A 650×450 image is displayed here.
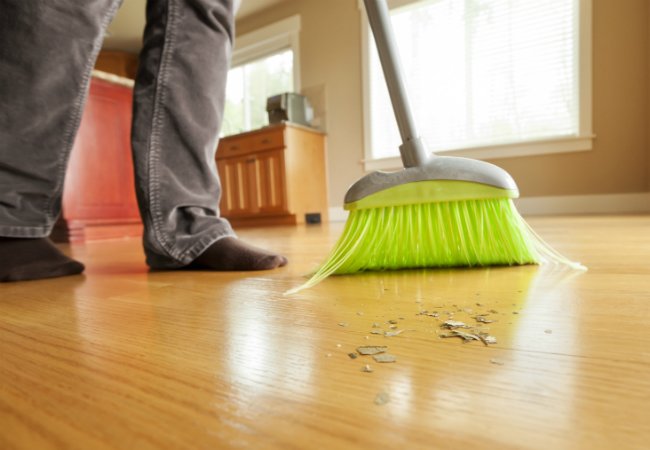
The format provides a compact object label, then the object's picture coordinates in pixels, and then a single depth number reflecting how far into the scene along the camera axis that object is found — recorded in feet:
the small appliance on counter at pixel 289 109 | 10.64
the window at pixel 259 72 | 11.75
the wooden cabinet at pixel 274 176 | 10.34
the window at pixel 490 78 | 8.48
